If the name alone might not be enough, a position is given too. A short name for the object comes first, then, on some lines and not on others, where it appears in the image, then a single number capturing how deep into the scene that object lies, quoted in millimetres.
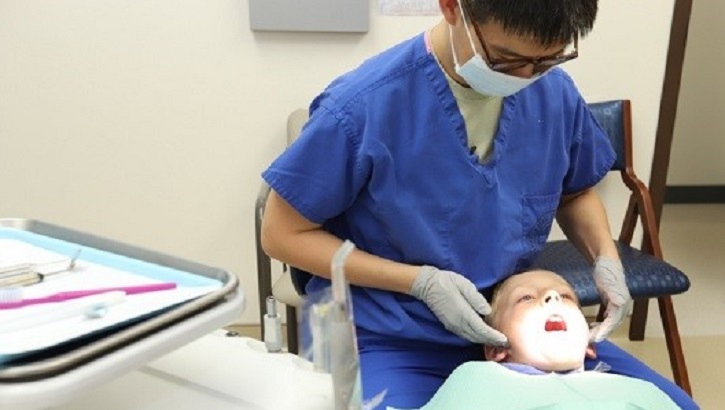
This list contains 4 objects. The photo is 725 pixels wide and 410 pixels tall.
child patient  1095
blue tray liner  693
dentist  1184
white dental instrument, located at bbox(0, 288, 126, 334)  585
